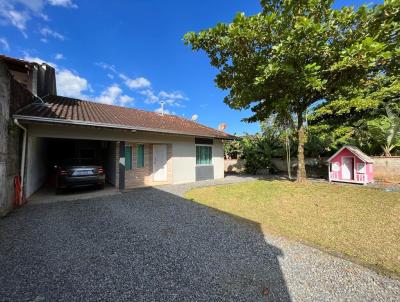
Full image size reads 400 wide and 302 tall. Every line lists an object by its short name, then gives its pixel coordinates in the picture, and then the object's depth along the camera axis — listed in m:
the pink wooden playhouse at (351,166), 10.50
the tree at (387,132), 11.68
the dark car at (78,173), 8.16
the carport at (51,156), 7.89
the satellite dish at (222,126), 21.35
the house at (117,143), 7.56
